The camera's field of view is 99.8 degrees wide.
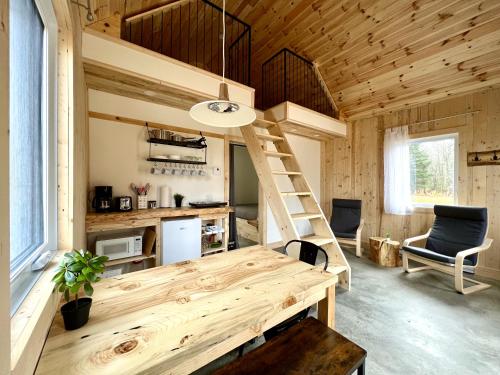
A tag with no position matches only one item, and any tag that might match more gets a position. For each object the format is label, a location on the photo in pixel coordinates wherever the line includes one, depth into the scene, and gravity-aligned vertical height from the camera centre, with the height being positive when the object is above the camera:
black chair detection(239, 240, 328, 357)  1.32 -0.67
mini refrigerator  2.63 -0.69
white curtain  3.66 +0.24
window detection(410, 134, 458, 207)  3.34 +0.25
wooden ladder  2.37 -0.19
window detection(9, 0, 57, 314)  0.89 +0.23
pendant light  1.34 +0.51
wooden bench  0.93 -0.81
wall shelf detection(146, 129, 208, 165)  2.93 +0.62
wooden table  0.68 -0.54
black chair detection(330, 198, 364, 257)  3.75 -0.69
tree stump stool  3.22 -1.04
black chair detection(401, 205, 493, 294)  2.50 -0.77
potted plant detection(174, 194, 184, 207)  3.14 -0.19
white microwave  2.32 -0.69
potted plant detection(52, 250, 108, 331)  0.78 -0.35
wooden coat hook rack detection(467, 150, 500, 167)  2.88 +0.38
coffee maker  2.46 -0.14
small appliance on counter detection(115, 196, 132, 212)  2.57 -0.21
